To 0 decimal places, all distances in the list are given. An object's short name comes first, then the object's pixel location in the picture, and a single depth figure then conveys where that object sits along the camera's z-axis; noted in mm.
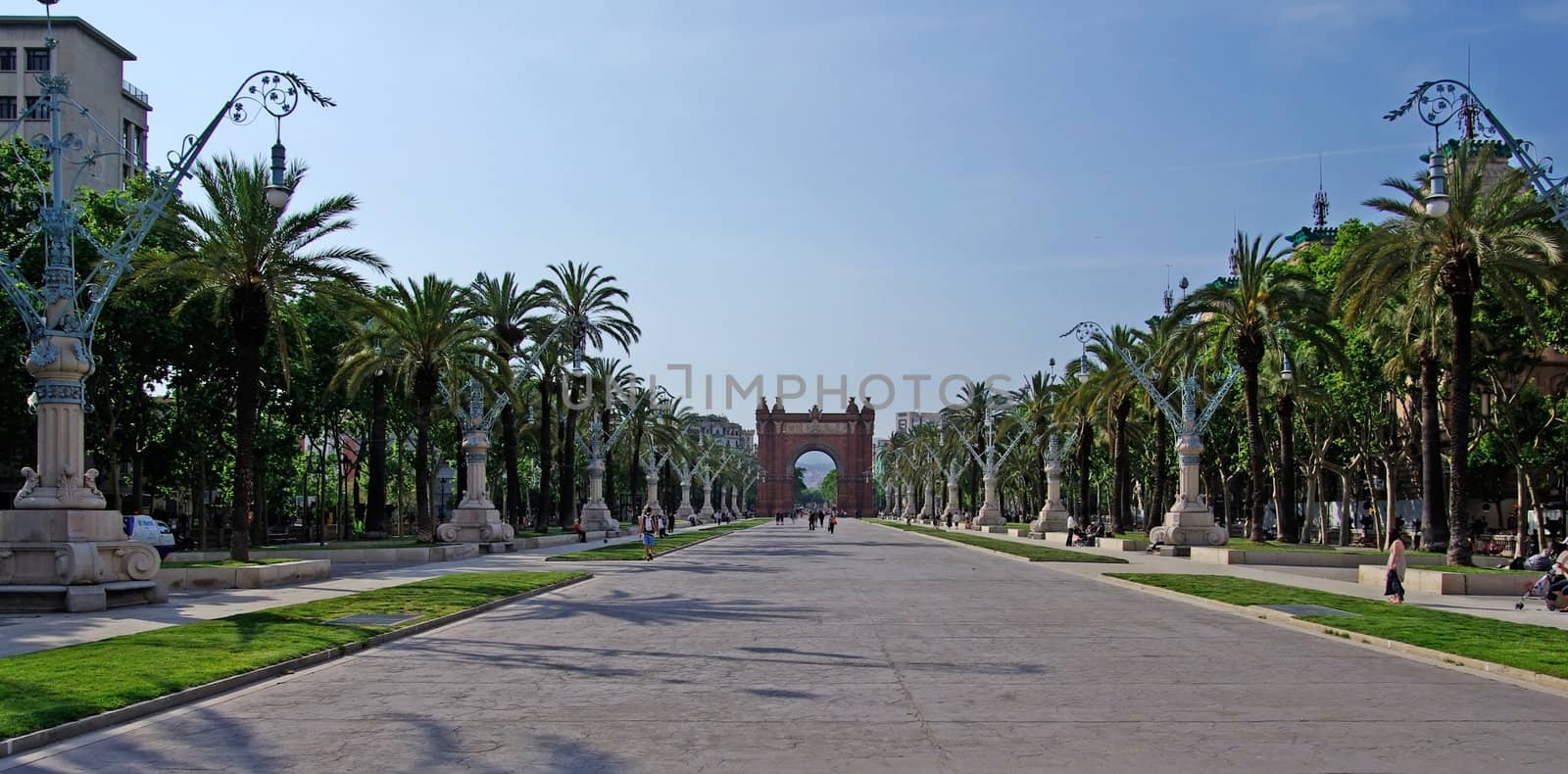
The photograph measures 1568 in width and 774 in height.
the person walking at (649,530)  37625
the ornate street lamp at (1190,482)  41469
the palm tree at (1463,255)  26969
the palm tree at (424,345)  39875
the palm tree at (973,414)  82438
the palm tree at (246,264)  27922
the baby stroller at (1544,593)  20609
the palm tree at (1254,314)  37688
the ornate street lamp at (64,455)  19453
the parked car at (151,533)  37656
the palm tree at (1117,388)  49031
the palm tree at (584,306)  51688
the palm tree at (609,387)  66750
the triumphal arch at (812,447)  184375
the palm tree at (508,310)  48500
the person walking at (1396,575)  22250
